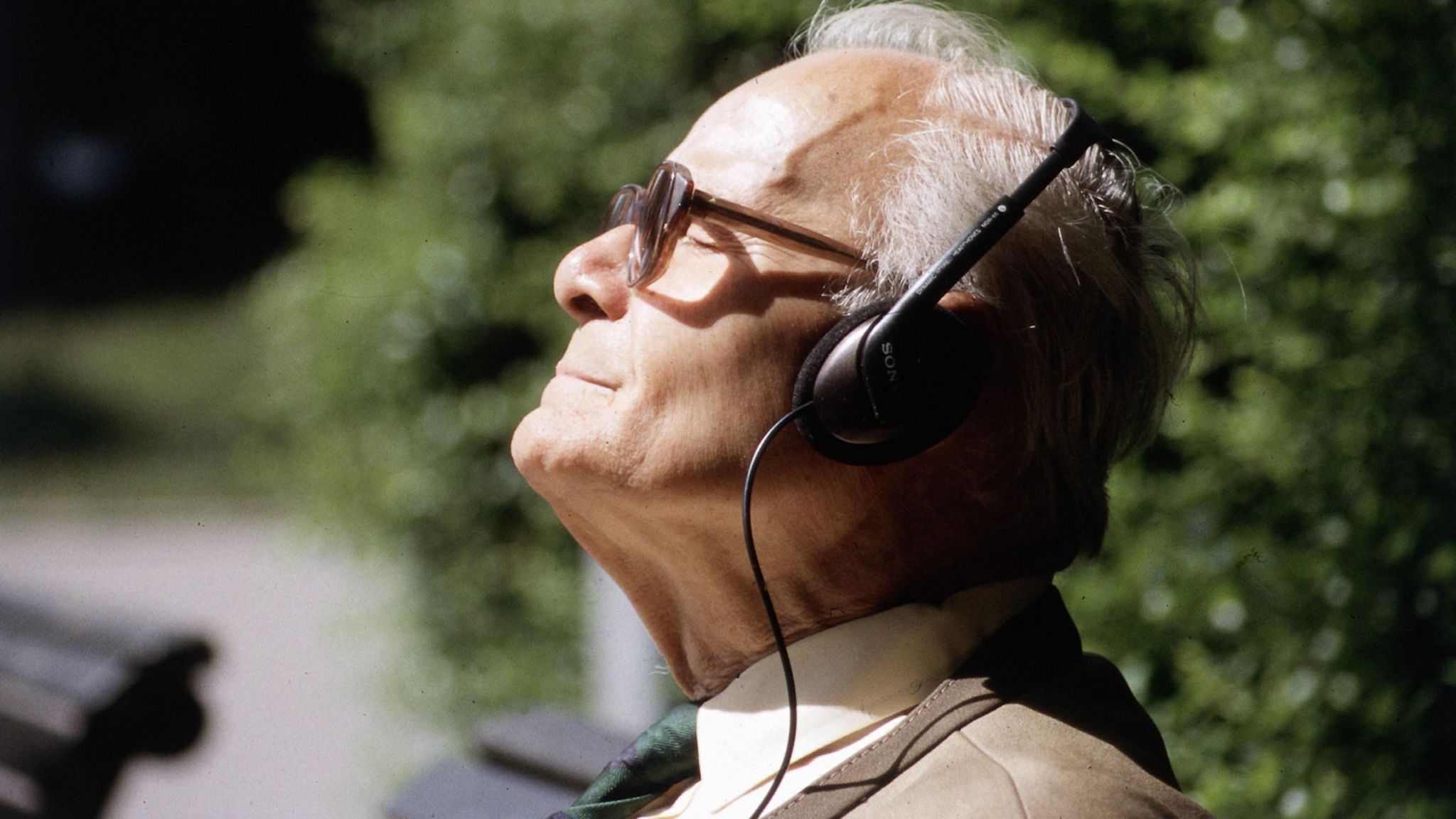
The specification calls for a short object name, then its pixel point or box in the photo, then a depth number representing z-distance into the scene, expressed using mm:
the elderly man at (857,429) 3010
